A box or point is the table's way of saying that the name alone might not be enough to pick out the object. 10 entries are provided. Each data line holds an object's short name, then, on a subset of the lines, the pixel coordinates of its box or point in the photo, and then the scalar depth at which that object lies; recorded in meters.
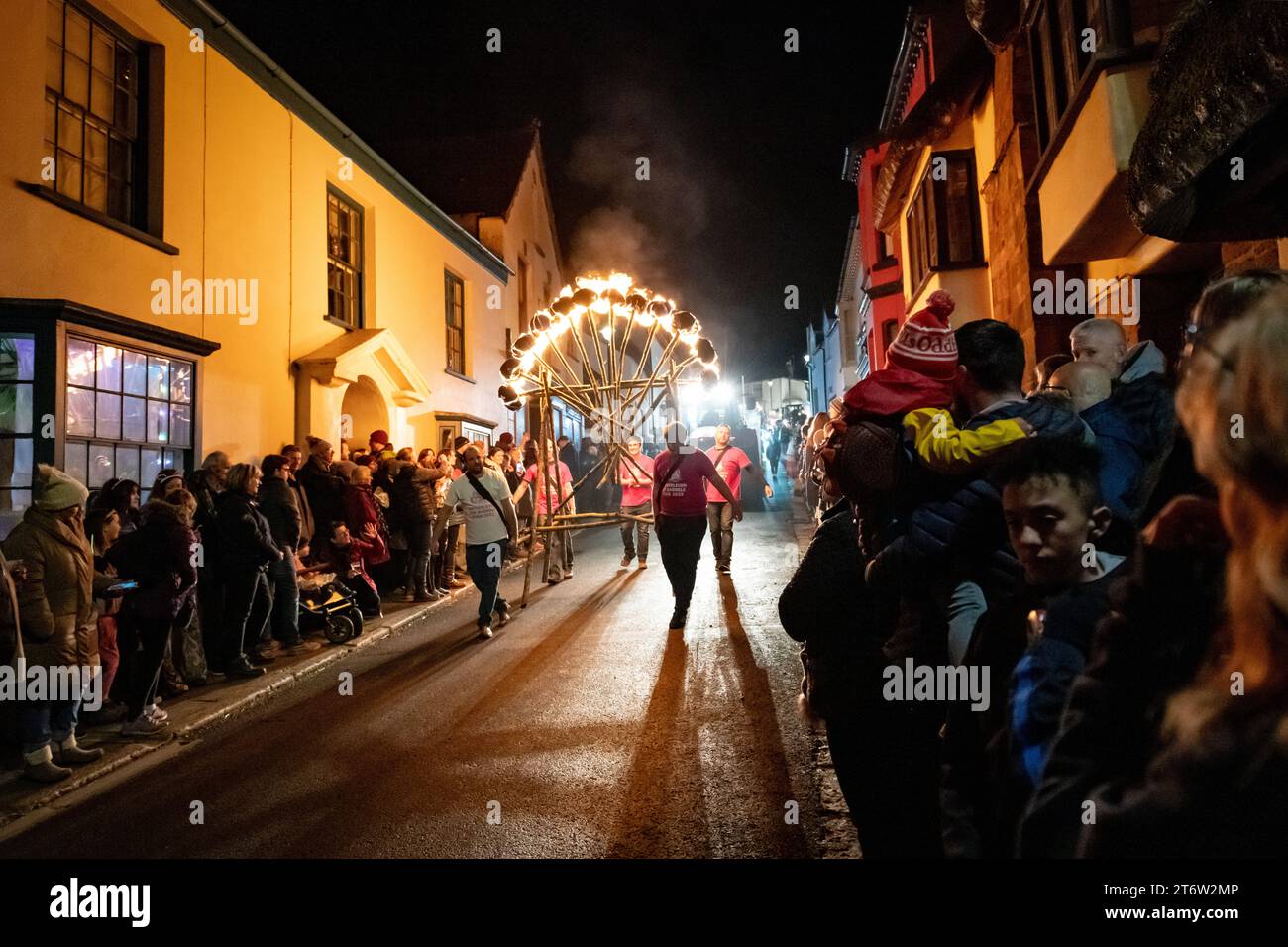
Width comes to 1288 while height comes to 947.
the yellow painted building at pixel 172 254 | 6.62
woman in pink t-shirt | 10.80
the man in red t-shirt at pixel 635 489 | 9.62
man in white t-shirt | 7.87
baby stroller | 7.74
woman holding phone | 5.23
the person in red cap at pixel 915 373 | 2.55
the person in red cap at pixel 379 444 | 11.50
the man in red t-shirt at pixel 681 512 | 7.75
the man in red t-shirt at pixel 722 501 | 11.01
